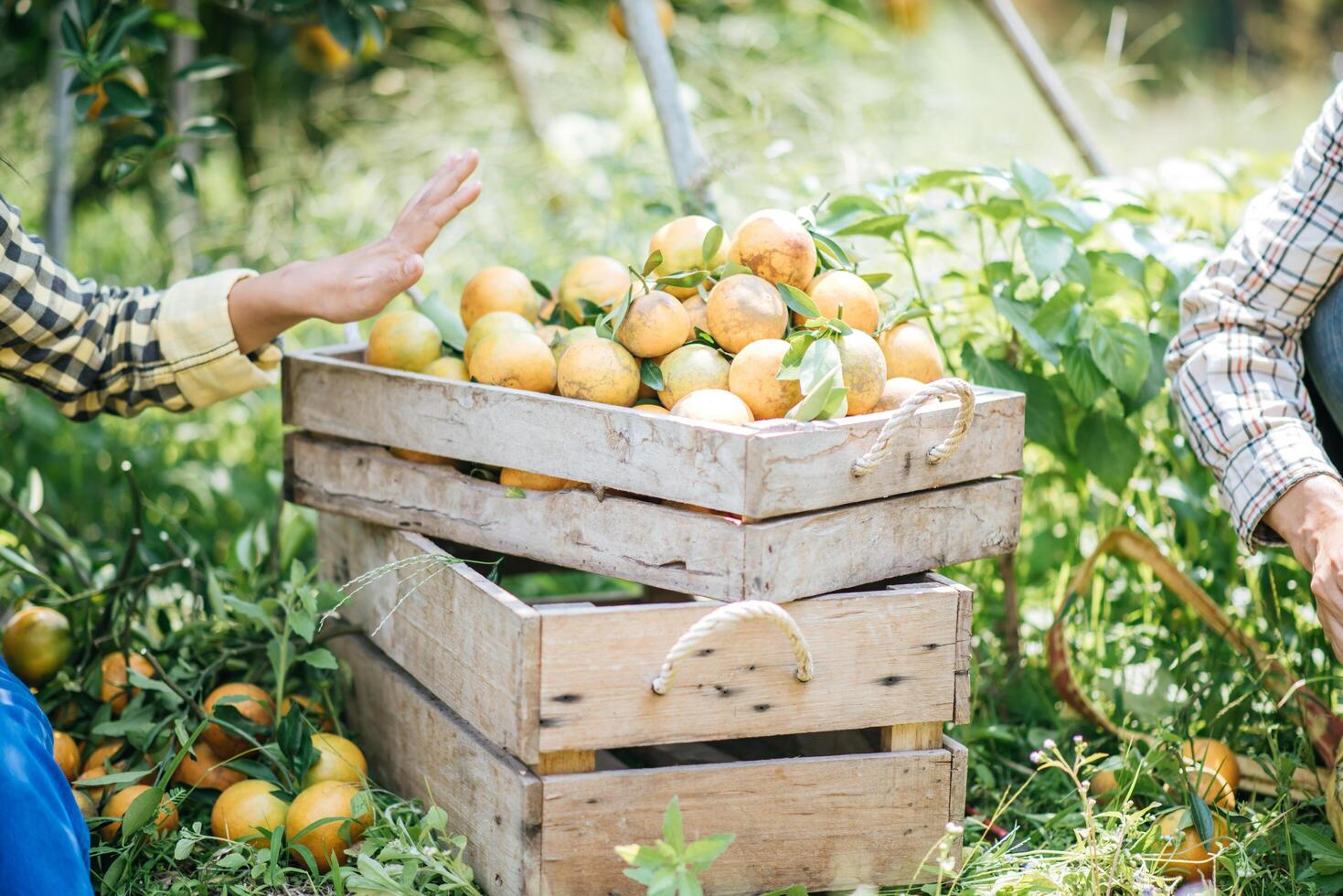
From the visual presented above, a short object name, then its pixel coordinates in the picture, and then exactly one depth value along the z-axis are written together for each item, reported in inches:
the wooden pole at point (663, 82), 90.7
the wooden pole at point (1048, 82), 103.0
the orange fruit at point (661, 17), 113.5
